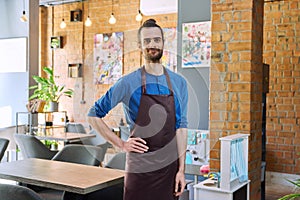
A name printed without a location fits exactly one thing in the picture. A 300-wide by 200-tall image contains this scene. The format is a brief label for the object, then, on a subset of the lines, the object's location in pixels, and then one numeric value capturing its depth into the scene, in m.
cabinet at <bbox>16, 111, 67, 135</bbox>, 5.61
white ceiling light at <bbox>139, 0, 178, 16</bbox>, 5.59
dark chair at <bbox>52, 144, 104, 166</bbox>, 3.47
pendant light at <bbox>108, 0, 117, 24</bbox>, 6.61
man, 1.73
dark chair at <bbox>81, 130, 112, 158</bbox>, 2.00
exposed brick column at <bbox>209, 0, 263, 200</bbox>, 3.10
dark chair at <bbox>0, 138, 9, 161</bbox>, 4.02
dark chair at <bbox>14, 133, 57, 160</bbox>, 4.50
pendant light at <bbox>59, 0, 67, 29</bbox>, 7.40
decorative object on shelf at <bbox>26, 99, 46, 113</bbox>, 5.41
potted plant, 6.07
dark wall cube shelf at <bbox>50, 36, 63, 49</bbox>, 8.09
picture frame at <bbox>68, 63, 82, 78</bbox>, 7.66
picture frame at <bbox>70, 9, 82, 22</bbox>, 7.79
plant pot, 5.76
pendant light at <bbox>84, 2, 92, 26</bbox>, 6.94
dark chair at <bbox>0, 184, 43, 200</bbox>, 1.93
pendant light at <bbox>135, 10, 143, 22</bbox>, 6.34
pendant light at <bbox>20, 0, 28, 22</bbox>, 5.97
